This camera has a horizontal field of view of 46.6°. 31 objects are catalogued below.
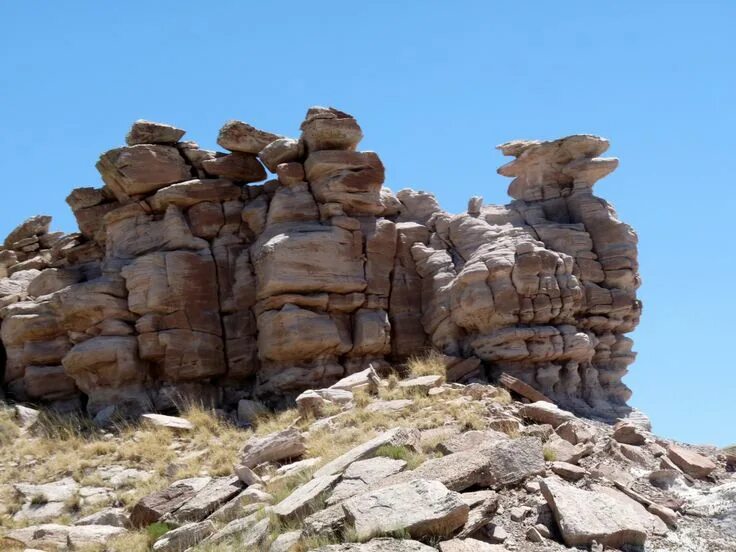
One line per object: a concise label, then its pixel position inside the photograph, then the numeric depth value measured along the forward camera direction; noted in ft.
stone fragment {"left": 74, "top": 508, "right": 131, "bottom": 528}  48.37
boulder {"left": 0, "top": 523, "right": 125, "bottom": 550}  45.24
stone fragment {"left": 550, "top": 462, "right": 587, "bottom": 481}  39.40
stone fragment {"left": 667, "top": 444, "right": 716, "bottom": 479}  46.06
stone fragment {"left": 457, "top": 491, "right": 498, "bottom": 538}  32.65
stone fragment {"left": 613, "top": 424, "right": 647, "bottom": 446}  50.93
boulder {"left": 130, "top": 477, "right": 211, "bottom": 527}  46.78
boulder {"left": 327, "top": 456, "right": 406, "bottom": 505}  37.68
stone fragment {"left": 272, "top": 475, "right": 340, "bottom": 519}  37.78
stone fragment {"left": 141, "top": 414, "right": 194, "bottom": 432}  63.46
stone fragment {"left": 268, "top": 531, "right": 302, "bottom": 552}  34.24
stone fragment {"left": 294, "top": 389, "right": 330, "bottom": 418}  58.49
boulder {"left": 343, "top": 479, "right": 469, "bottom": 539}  31.89
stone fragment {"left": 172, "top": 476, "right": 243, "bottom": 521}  44.55
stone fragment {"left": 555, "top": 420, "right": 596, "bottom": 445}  46.06
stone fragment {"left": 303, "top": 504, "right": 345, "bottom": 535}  33.97
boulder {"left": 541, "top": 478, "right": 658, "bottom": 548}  33.27
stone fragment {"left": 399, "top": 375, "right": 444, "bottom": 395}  59.21
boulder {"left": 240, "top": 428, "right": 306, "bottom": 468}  50.26
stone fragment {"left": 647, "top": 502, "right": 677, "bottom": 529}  37.17
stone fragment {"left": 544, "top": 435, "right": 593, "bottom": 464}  41.75
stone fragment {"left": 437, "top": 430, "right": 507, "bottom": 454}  41.52
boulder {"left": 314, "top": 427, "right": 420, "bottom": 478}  41.91
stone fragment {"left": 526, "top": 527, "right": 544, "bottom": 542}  33.32
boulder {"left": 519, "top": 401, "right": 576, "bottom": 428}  50.44
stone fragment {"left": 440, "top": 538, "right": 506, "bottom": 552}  31.07
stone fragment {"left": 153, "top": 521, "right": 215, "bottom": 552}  40.83
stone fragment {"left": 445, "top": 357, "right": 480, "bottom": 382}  65.46
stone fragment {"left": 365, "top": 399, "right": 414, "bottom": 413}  54.71
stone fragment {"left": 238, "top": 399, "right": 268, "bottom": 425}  66.08
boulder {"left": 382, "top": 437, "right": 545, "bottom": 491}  36.52
